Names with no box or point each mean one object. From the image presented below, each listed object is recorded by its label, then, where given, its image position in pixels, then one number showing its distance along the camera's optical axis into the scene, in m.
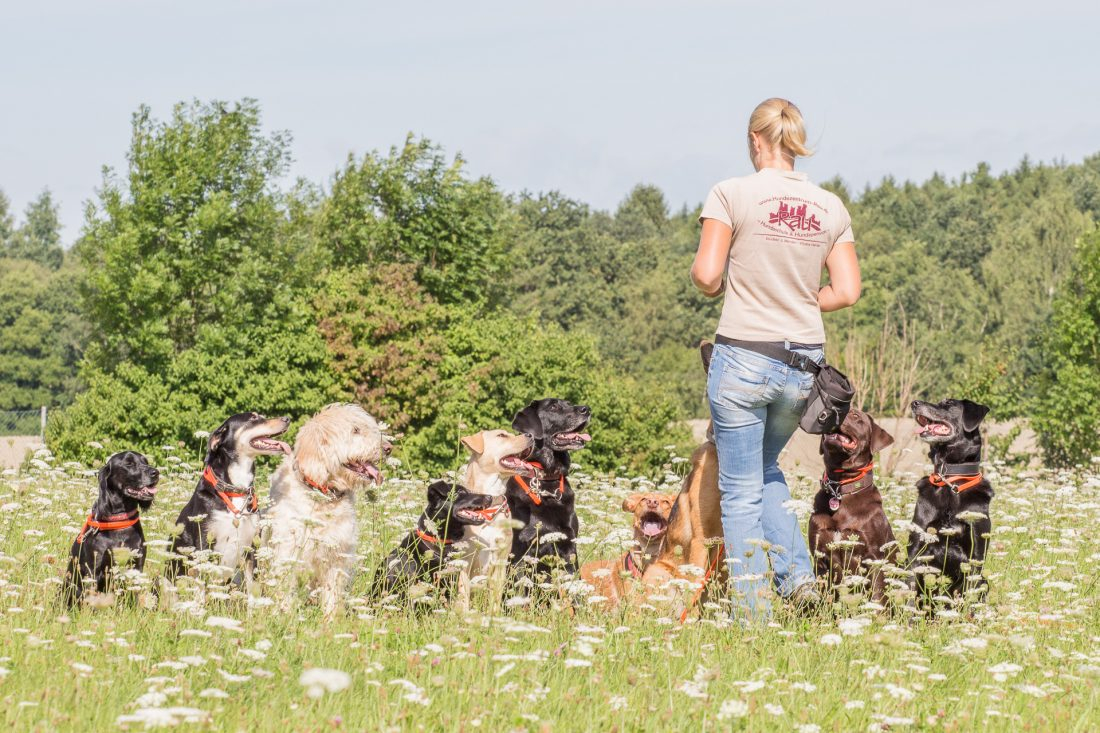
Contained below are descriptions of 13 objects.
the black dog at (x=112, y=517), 13.18
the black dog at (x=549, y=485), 14.96
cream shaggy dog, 13.86
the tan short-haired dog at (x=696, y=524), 12.99
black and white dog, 13.77
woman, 11.62
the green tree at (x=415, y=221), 73.44
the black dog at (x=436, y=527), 13.74
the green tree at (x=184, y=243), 57.37
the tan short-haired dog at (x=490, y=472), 14.59
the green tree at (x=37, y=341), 141.75
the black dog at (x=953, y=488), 13.85
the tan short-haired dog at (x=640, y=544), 13.44
